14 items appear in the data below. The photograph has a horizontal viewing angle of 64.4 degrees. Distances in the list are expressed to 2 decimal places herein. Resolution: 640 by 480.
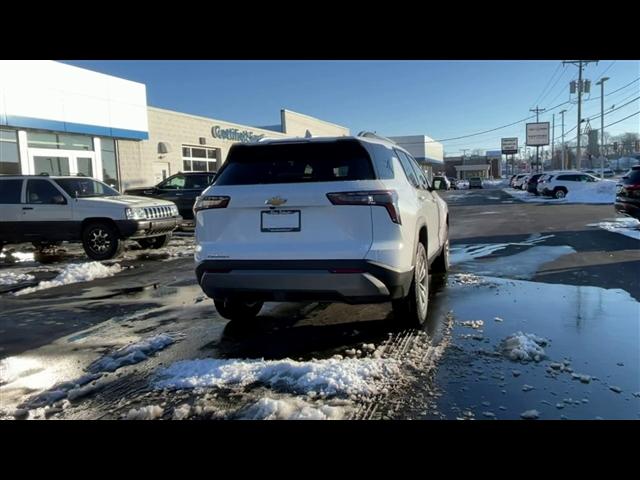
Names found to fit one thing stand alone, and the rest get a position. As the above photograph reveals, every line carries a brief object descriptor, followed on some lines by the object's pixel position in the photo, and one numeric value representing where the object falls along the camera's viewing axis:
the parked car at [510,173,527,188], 53.26
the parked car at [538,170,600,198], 31.64
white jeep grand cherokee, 10.85
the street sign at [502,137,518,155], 98.88
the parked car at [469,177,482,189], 64.31
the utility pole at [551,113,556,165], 98.18
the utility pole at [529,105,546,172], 79.50
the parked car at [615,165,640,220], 12.36
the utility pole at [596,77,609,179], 48.56
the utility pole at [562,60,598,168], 51.81
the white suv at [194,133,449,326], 4.34
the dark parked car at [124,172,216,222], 17.25
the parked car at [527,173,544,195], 35.90
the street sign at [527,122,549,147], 74.75
